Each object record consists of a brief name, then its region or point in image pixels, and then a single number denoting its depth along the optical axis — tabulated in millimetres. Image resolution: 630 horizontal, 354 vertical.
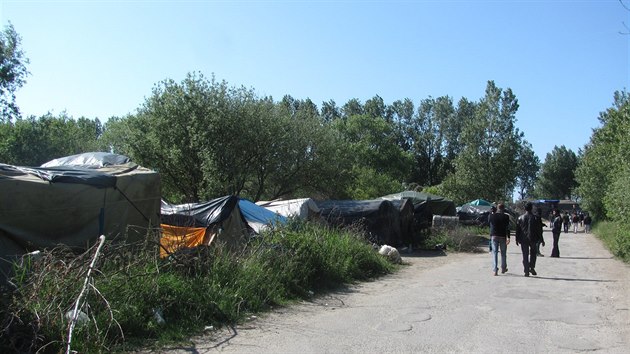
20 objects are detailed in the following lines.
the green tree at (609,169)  19778
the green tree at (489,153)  51094
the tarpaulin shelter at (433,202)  29562
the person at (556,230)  18194
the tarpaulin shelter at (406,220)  23034
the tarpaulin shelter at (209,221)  13375
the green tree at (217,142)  24203
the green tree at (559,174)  87375
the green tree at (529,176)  97844
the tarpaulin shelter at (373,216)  21141
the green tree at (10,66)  30734
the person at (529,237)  13273
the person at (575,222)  41897
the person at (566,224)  42738
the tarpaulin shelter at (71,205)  8719
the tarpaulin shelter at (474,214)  36609
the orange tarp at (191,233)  12538
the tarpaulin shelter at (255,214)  15298
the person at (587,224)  41562
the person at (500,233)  13477
